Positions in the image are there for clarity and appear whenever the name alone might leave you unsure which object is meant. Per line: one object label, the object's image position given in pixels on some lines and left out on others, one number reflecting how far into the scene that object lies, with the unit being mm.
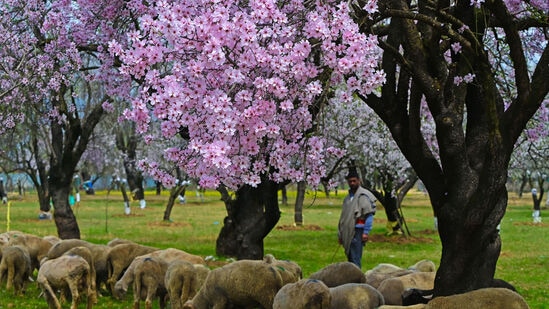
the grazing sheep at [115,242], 15455
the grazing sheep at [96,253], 13914
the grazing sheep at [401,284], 9852
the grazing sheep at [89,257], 12797
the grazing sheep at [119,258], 13617
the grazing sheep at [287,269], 10383
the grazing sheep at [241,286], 9531
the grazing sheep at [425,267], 12312
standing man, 13078
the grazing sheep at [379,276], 10789
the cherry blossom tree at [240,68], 7297
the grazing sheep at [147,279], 11508
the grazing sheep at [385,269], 12192
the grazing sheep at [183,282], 10797
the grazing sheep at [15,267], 14102
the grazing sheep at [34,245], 15742
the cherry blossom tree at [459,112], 8430
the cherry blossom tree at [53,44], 13281
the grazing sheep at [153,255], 12172
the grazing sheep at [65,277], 11508
